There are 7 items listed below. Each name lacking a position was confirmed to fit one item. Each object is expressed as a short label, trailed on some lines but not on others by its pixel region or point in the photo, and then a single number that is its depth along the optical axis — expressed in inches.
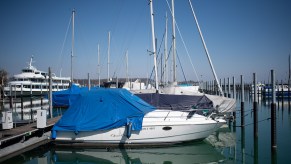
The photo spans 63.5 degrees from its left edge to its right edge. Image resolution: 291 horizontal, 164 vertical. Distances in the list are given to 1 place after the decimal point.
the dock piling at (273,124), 407.9
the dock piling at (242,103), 601.2
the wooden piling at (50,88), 559.5
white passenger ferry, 1819.6
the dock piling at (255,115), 482.3
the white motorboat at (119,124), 403.2
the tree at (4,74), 1911.0
